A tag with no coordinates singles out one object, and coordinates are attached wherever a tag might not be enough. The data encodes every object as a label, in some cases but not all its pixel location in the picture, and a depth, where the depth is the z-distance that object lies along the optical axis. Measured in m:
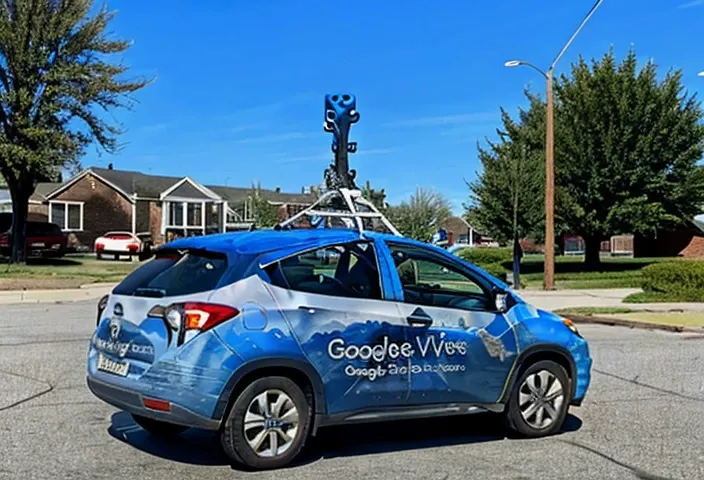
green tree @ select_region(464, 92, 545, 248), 31.19
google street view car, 5.58
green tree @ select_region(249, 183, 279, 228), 65.24
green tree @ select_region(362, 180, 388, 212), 39.78
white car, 44.91
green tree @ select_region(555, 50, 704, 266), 32.25
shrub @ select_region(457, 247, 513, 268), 36.94
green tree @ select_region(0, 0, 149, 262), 32.25
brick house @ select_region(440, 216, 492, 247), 89.94
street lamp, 24.75
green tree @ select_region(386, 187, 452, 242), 39.75
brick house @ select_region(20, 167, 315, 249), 56.56
